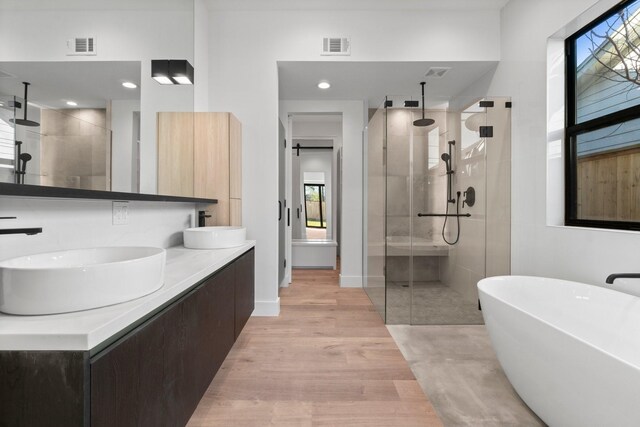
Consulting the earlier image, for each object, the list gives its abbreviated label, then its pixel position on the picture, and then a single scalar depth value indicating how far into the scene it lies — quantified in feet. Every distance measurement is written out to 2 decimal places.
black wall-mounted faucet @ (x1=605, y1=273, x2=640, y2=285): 4.88
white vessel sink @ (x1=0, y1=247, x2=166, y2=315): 2.45
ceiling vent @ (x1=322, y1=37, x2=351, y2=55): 9.58
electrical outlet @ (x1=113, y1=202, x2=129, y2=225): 4.95
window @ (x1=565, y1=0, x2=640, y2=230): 6.21
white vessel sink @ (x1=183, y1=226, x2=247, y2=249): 6.42
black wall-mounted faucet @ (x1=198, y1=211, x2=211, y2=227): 8.33
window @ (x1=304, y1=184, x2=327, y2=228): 17.71
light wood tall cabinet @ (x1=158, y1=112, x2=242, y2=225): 8.04
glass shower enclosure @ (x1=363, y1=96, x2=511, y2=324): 9.35
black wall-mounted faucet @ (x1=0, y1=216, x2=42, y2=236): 2.88
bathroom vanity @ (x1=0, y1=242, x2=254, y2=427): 2.13
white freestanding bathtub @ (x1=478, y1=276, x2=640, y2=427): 3.29
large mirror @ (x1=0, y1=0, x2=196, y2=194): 3.47
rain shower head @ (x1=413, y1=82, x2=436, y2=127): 9.73
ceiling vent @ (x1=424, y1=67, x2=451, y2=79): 10.12
